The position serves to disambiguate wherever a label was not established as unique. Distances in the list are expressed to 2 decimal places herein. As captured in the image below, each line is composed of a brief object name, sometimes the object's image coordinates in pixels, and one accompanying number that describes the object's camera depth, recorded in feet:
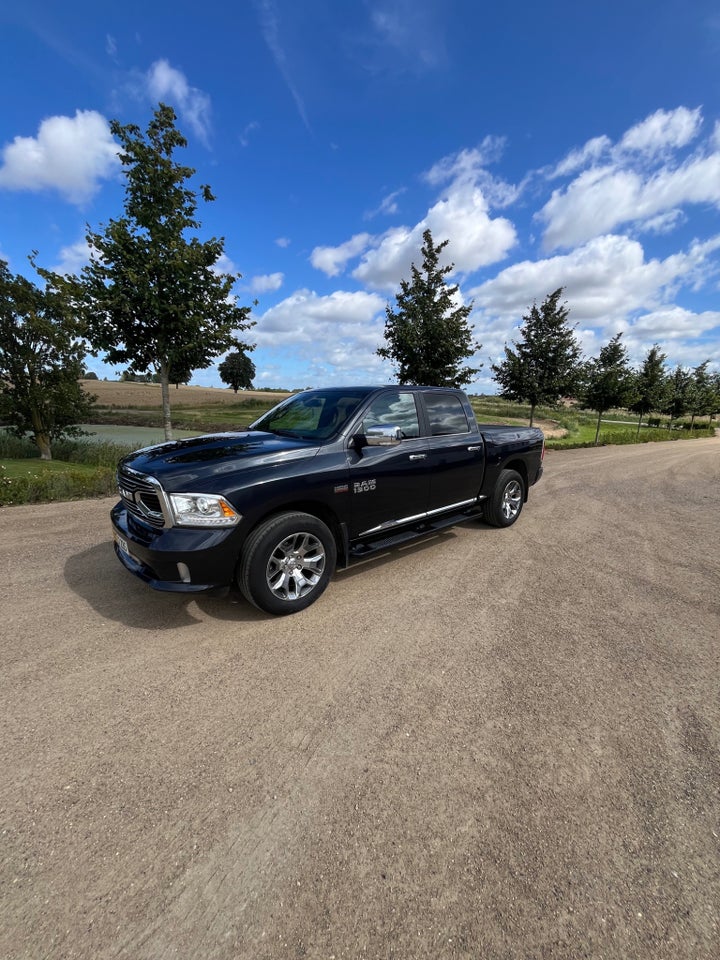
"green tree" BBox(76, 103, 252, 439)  27.89
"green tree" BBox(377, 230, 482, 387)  44.29
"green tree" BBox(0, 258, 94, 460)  33.83
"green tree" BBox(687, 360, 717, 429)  117.87
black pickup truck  9.77
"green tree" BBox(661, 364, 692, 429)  109.60
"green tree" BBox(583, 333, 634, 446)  74.90
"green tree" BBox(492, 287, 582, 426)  58.18
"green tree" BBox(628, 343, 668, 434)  92.38
